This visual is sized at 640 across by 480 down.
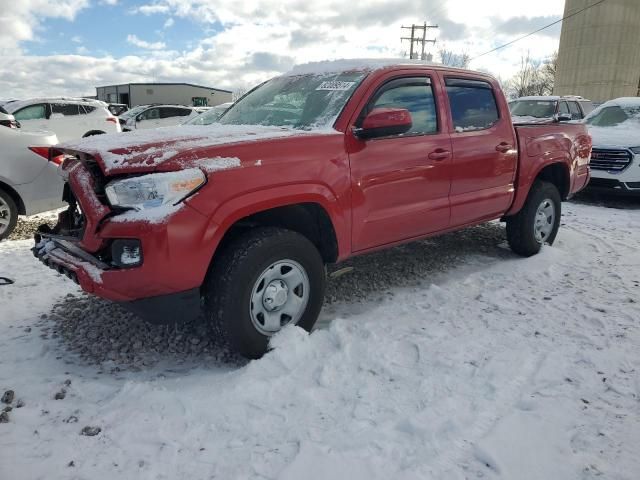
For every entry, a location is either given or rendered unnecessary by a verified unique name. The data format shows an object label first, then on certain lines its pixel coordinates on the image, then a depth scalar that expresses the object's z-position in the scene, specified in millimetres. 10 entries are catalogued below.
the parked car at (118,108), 24803
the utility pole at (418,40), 47412
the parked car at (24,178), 5465
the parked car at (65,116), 13266
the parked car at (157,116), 19281
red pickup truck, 2672
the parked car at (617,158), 8289
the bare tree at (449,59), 53831
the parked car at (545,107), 12680
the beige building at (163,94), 49125
